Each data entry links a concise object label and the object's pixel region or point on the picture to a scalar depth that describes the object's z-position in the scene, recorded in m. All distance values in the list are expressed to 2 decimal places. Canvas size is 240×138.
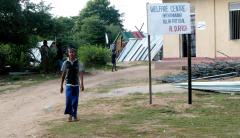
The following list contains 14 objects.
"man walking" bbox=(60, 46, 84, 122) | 12.62
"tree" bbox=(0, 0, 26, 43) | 26.36
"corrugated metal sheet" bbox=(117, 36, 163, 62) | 39.16
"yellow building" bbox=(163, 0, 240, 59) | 25.03
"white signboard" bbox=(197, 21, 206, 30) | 25.75
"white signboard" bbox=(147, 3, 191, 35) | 14.46
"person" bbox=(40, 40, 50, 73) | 27.94
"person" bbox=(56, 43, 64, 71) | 28.63
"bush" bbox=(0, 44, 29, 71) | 29.53
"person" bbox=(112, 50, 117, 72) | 29.03
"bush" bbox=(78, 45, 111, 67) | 31.59
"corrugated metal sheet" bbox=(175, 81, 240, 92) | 16.89
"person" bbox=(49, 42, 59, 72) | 28.52
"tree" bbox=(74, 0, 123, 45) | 55.41
